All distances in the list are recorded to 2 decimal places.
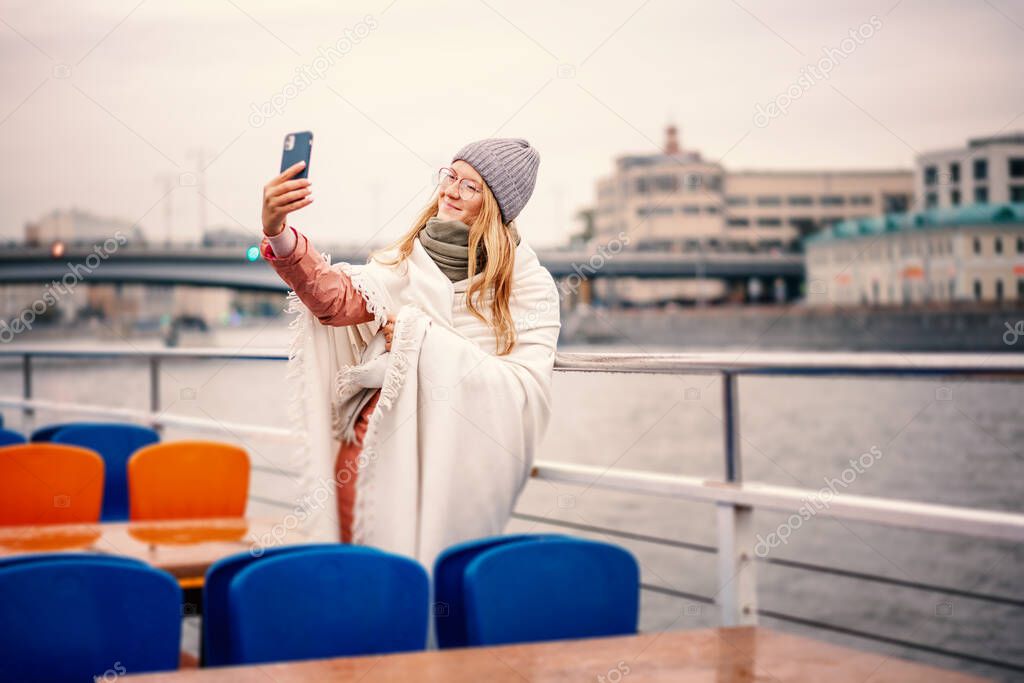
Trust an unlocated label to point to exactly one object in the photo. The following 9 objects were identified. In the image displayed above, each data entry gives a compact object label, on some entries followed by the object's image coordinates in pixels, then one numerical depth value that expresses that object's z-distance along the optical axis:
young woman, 2.40
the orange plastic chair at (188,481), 3.18
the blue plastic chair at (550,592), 1.82
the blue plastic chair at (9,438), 3.74
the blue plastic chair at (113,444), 3.84
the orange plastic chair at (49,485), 3.09
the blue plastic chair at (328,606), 1.67
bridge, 17.47
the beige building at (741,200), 39.16
